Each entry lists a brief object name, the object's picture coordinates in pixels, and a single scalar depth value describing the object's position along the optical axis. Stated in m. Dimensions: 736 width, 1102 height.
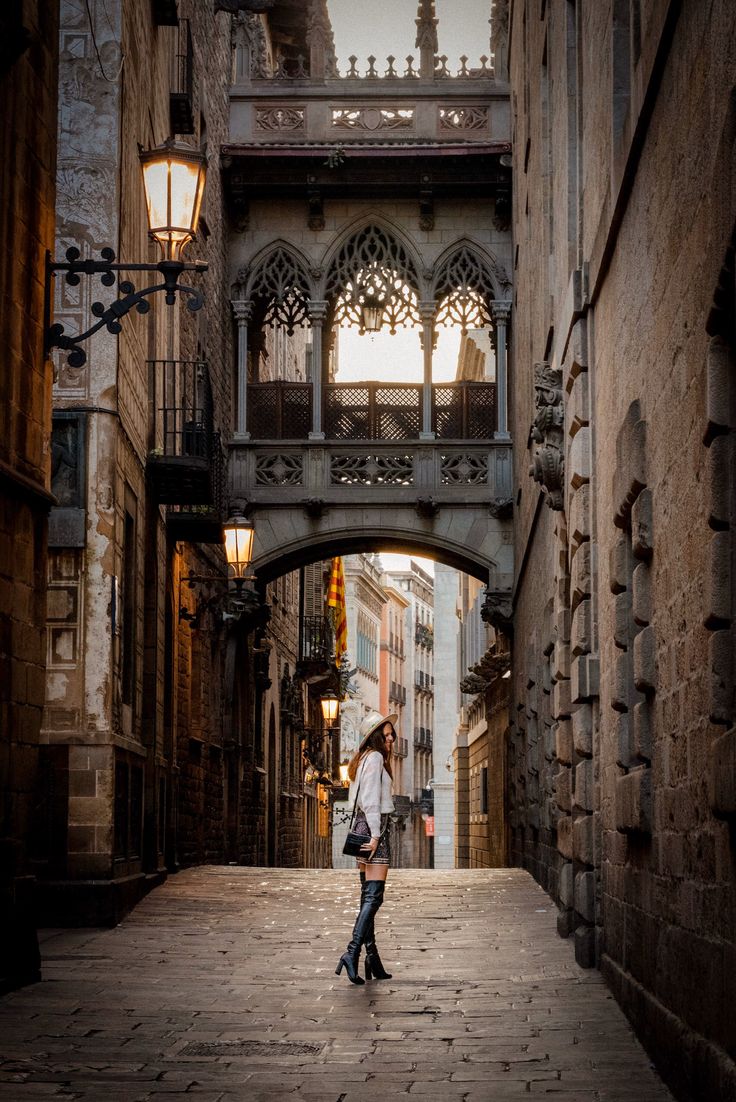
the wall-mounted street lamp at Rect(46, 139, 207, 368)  11.07
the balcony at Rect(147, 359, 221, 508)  18.09
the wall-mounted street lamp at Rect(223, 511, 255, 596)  20.28
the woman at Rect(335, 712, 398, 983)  10.50
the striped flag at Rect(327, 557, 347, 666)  44.91
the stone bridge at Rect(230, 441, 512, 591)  26.92
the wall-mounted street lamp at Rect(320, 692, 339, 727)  38.10
